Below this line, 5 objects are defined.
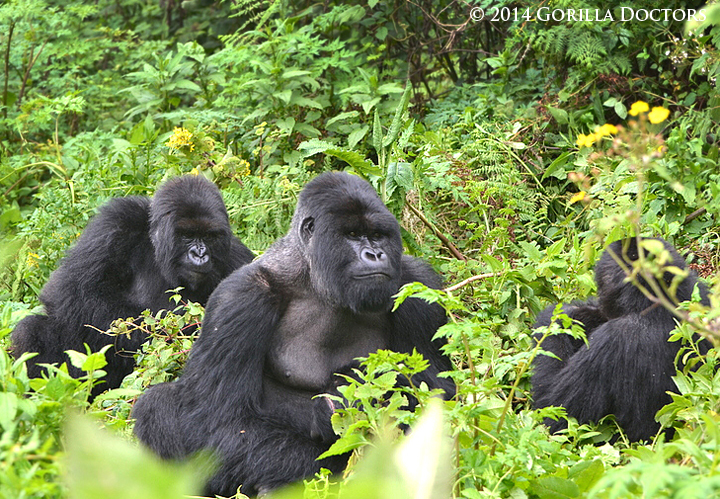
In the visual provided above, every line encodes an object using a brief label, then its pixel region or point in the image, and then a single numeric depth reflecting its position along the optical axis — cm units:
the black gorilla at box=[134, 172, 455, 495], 643
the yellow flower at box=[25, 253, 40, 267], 1020
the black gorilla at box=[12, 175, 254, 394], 887
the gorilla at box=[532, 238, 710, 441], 679
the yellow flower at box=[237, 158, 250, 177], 1126
